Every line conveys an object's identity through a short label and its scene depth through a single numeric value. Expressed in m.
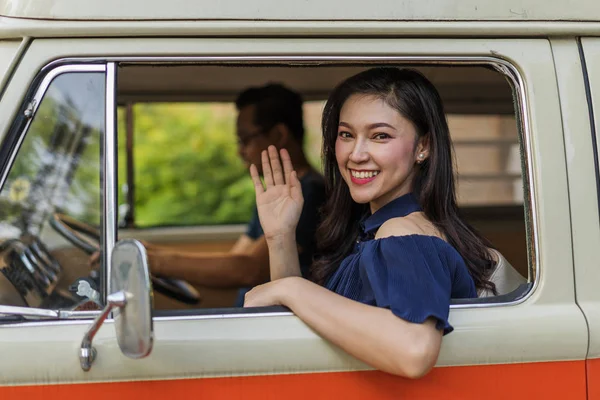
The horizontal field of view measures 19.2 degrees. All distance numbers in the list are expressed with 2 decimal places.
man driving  3.75
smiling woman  2.60
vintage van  2.62
